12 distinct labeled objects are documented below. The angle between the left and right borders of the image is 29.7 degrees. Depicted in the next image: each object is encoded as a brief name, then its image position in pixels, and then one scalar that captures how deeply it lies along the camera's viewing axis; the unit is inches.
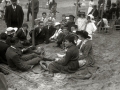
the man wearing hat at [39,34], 370.2
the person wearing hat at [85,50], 276.9
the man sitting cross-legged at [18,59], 249.1
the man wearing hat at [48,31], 376.2
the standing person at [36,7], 550.9
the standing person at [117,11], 559.5
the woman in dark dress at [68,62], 243.4
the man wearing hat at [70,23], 374.0
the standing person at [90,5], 537.8
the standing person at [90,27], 373.1
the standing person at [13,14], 334.7
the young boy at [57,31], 384.0
